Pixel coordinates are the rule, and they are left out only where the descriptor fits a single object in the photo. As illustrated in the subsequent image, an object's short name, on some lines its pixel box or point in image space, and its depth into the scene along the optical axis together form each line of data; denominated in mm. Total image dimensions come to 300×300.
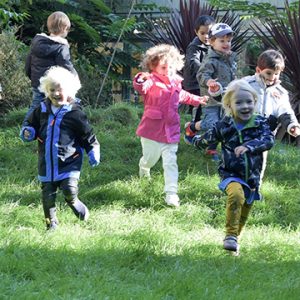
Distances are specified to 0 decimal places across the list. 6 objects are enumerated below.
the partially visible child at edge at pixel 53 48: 7512
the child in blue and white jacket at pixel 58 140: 5402
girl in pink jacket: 6609
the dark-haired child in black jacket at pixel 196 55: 8023
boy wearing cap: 7145
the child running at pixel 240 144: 5059
